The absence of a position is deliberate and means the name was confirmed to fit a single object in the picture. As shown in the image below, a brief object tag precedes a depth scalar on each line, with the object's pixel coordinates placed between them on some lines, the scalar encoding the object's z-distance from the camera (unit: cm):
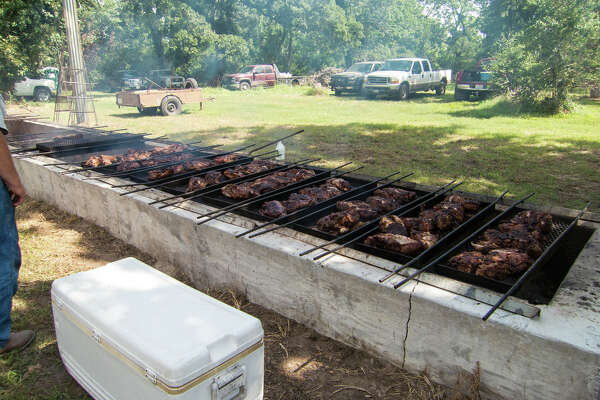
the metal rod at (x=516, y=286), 212
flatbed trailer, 1556
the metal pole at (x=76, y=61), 1287
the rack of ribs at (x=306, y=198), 376
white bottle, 643
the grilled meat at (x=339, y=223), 341
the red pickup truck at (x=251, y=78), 2991
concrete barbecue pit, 210
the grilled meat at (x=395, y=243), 294
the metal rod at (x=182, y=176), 461
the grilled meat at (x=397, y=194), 411
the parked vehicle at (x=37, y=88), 2272
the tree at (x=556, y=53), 1270
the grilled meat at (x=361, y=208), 362
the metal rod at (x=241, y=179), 408
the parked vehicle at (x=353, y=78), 2234
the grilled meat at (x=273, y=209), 370
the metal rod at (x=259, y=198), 364
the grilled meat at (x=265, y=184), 416
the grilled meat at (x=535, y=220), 337
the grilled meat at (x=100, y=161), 548
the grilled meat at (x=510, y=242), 298
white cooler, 189
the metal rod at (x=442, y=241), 257
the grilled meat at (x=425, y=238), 307
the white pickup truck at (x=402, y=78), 2003
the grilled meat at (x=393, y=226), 324
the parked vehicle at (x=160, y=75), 3265
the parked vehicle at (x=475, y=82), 1748
